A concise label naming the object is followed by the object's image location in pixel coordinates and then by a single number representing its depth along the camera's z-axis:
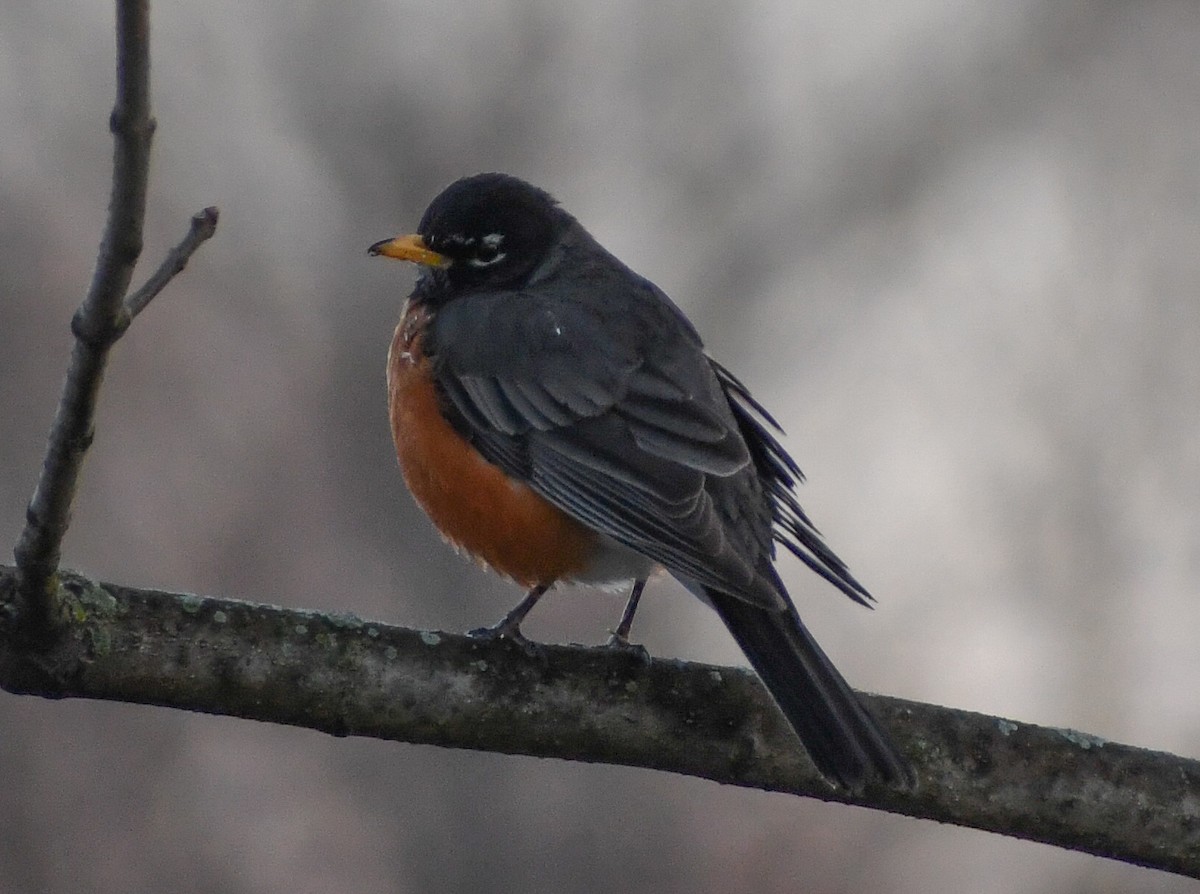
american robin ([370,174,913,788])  7.43
